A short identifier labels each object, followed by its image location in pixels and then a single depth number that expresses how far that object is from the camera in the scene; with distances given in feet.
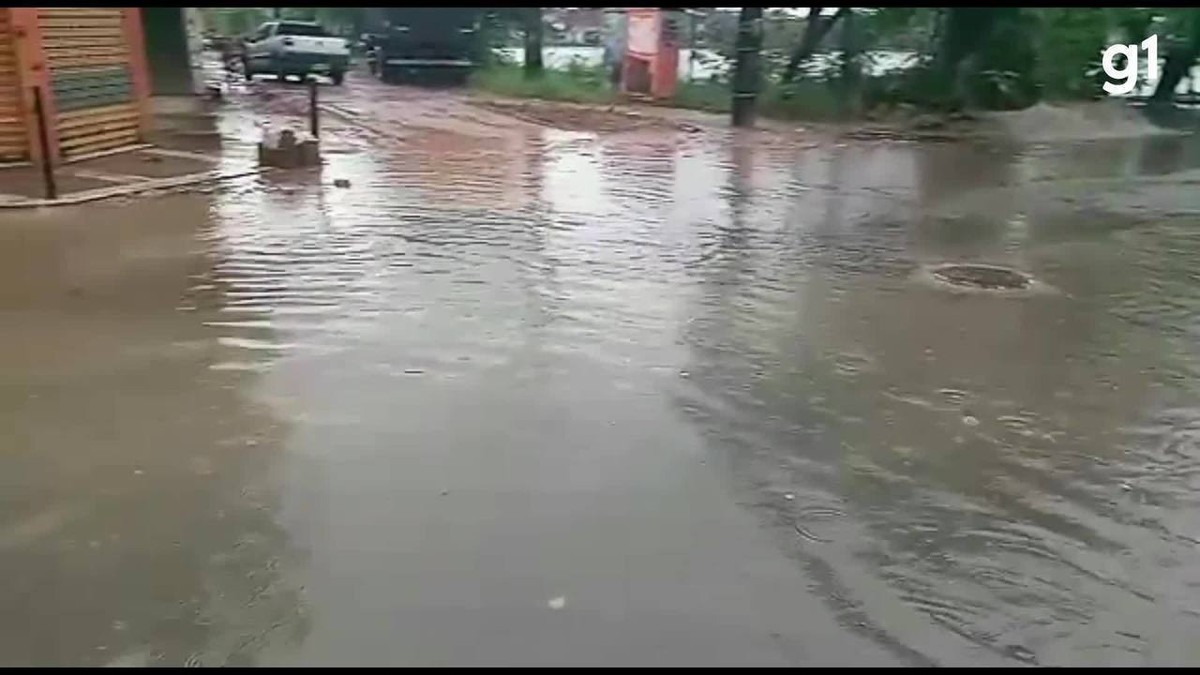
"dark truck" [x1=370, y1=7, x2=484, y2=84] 69.97
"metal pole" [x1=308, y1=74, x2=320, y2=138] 49.96
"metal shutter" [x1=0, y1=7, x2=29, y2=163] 40.45
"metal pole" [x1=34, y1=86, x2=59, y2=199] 35.35
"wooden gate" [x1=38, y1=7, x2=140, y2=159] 42.96
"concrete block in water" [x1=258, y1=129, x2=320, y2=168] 44.68
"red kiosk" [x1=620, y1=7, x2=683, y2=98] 81.30
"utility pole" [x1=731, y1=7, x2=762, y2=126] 67.82
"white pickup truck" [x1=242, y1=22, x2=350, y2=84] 92.89
